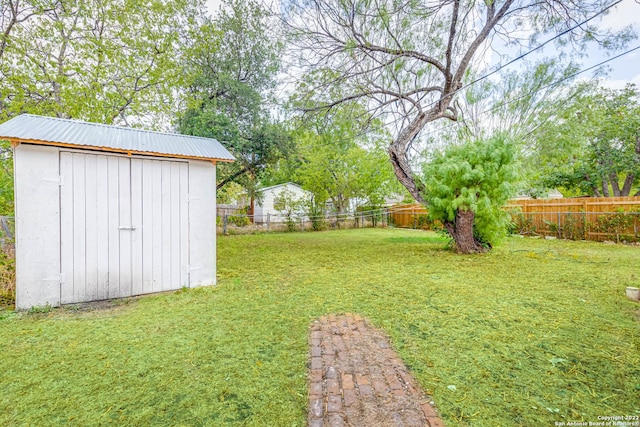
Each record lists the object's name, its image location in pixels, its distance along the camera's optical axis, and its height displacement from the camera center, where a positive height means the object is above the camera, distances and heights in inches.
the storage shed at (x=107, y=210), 130.2 +4.9
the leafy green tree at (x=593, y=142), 400.8 +107.4
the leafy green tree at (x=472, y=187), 235.5 +23.5
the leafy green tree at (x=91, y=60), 286.0 +176.9
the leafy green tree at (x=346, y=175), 617.3 +90.1
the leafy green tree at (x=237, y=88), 407.8 +195.6
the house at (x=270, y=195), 826.5 +63.8
